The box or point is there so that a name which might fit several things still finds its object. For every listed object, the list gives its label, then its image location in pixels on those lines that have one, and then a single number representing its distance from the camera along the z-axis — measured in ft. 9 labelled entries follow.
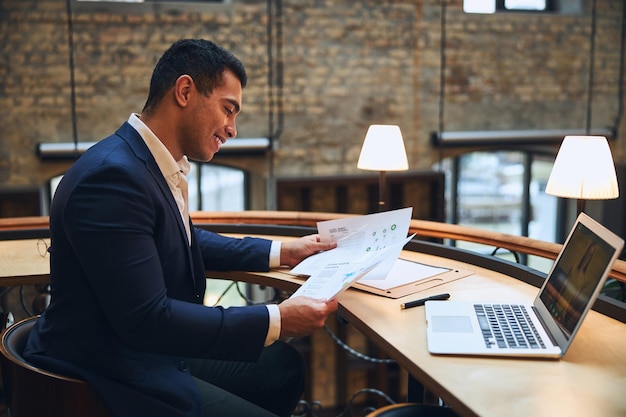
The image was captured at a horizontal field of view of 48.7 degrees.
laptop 5.02
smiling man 5.03
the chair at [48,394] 5.02
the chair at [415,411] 5.34
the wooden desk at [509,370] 4.31
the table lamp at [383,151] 13.07
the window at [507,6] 25.82
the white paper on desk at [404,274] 6.87
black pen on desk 6.18
